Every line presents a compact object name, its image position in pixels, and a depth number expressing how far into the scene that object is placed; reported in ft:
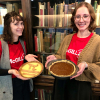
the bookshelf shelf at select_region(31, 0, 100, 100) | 5.18
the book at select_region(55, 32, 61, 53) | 5.55
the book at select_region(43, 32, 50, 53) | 5.63
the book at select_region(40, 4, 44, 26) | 5.24
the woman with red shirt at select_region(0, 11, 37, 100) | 3.93
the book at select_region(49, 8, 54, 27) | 5.26
